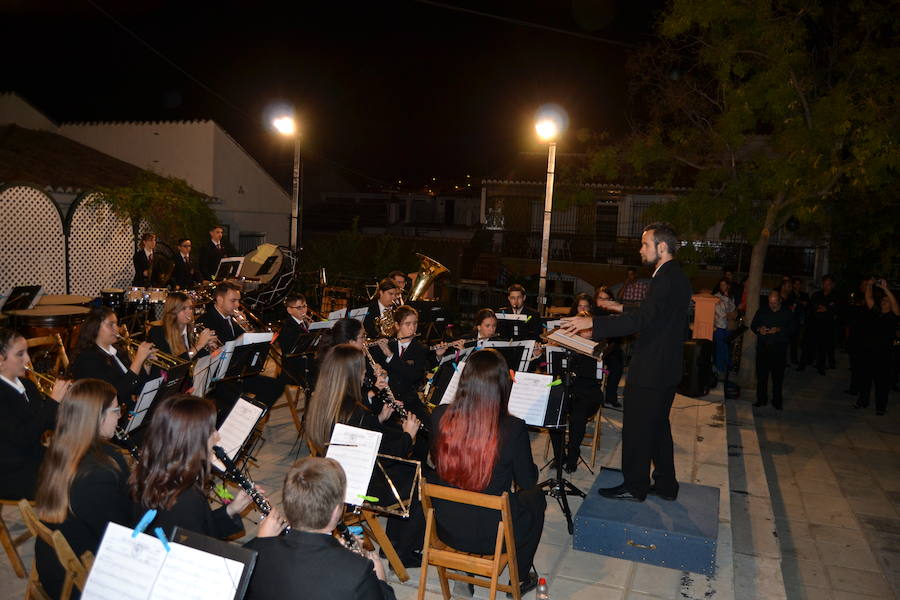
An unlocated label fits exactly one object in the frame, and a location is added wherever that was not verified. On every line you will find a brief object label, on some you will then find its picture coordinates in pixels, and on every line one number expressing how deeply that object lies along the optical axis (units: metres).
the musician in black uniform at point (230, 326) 7.11
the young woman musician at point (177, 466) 3.08
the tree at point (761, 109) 9.64
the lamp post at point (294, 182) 11.13
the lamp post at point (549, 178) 9.60
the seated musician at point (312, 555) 2.49
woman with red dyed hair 3.89
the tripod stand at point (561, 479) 5.28
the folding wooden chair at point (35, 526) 2.89
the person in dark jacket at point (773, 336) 10.32
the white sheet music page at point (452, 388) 5.29
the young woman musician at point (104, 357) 5.40
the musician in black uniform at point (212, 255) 12.34
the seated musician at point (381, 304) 8.45
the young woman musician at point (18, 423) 4.13
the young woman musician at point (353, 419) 4.41
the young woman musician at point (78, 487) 3.12
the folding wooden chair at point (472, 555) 3.50
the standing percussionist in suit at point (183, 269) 11.52
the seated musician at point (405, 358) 6.54
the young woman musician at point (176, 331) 6.37
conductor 4.44
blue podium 4.61
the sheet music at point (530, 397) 4.93
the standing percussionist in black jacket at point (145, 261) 11.24
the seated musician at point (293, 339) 6.76
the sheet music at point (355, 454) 3.58
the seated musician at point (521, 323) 8.17
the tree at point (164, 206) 13.22
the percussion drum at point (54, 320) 7.91
